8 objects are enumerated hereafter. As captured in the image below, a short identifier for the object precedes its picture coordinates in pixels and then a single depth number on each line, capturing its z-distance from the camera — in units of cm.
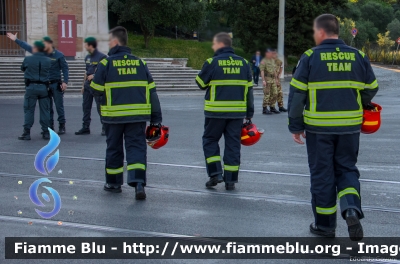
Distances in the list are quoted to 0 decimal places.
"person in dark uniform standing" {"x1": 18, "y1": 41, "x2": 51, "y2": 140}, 1120
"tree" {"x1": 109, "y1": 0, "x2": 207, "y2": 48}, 3262
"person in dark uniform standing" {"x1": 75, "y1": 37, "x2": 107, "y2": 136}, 1170
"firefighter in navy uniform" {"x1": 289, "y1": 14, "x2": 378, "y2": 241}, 529
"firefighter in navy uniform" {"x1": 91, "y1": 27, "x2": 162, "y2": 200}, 686
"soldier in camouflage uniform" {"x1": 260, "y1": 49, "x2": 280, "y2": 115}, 1611
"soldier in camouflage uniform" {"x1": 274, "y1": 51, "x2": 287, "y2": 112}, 1633
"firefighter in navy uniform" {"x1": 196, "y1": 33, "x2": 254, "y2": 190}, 730
